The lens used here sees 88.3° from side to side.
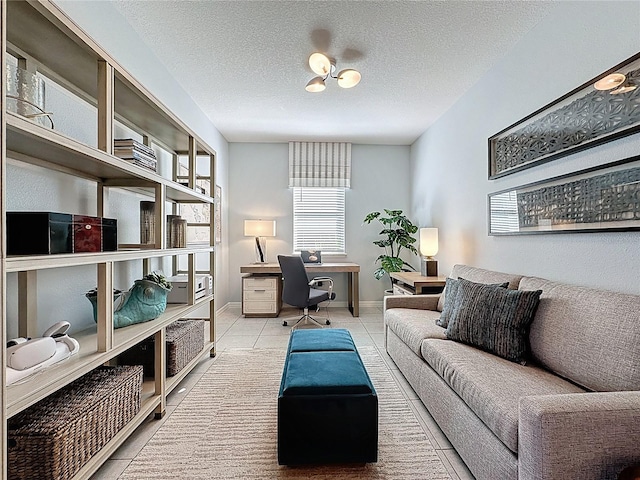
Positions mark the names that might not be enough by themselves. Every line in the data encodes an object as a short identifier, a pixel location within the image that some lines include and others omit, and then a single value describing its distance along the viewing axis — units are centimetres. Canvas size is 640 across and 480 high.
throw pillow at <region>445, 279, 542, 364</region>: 183
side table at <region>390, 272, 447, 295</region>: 346
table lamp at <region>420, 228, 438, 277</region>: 383
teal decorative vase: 197
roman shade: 533
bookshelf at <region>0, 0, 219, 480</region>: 109
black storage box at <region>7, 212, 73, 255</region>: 121
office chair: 388
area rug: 157
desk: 471
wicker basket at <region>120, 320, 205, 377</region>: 232
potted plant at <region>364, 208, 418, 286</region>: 477
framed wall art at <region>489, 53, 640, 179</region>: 167
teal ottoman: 158
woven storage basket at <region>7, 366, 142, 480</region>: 124
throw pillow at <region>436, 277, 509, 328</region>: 240
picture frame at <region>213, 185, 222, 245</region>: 464
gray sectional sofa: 106
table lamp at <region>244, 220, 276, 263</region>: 498
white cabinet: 473
